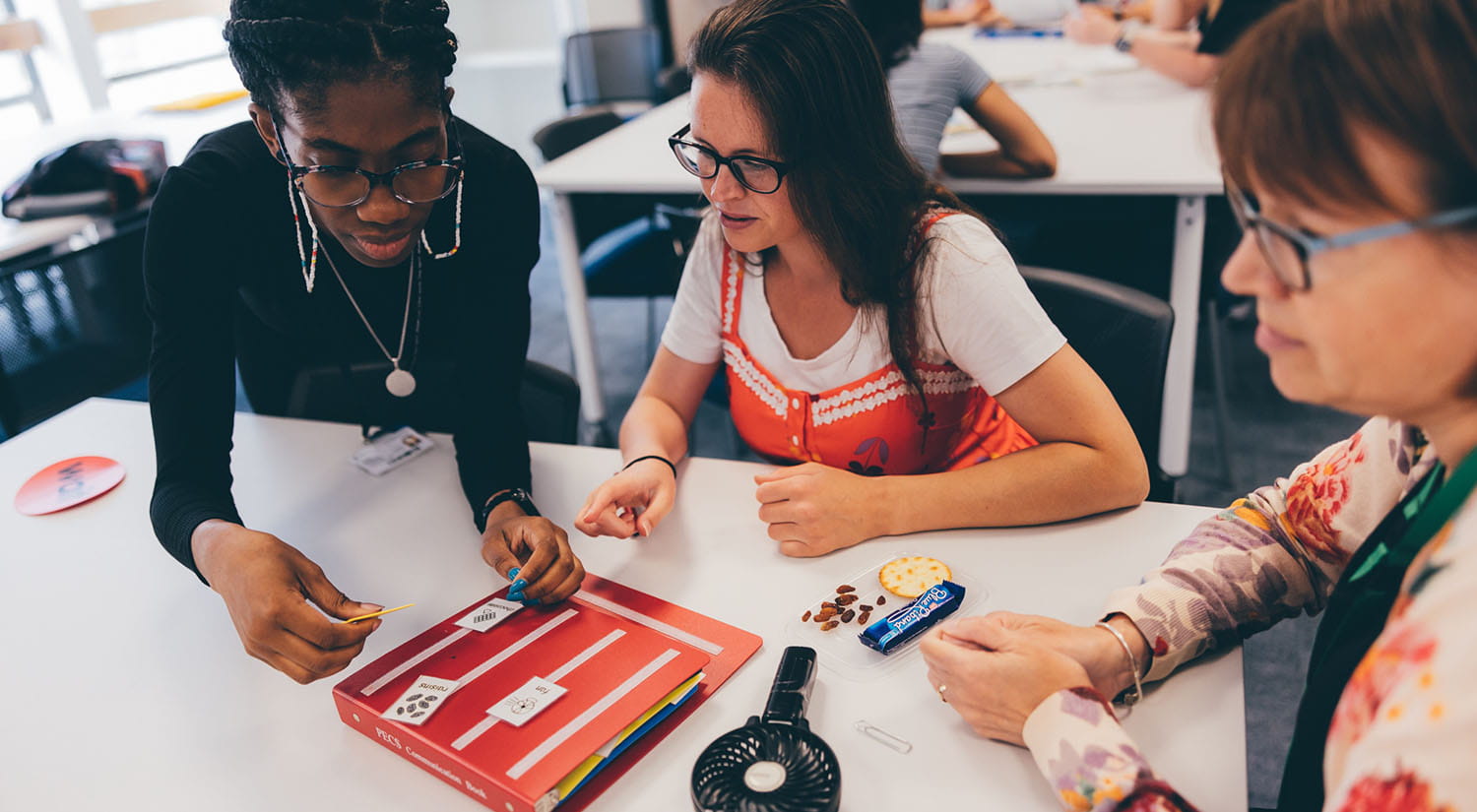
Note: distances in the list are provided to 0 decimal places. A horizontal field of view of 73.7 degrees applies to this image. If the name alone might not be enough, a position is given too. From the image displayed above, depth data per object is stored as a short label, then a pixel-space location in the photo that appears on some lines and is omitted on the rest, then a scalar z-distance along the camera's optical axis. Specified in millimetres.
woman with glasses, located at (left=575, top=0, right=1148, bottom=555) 1104
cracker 1008
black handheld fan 732
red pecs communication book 799
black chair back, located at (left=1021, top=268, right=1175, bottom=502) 1284
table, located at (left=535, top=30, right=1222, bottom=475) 2223
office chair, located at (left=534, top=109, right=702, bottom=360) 2818
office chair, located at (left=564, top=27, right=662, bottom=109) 4293
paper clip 819
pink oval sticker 1343
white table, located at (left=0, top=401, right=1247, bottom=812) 813
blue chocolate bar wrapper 921
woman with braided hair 1017
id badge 1366
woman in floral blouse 541
